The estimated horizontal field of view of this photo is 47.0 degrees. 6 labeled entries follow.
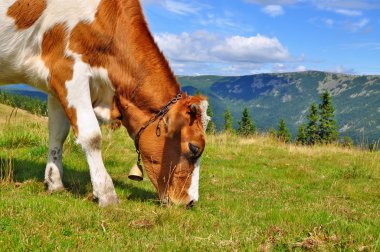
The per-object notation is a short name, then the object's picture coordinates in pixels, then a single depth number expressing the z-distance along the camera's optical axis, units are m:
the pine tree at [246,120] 108.91
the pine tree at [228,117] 107.99
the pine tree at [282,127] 110.26
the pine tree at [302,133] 104.69
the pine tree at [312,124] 93.56
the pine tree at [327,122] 88.00
